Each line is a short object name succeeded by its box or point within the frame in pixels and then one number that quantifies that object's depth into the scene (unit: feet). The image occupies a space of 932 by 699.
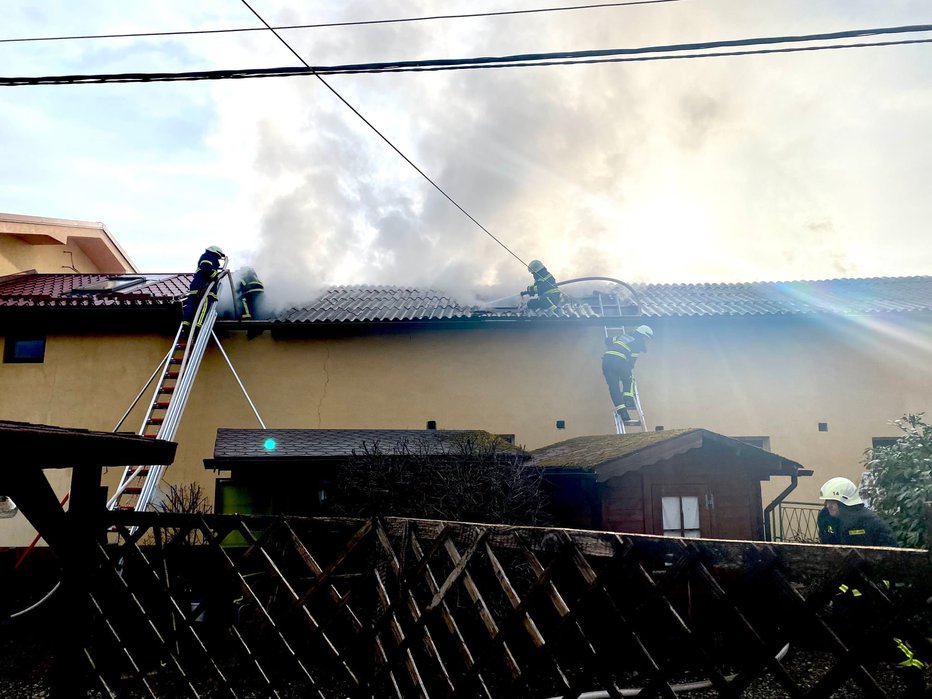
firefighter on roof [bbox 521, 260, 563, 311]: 49.90
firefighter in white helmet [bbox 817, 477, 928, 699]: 21.22
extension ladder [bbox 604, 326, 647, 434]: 44.04
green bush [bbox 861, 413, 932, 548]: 23.71
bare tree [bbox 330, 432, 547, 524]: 25.95
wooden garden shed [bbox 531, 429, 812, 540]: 31.19
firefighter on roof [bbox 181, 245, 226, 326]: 43.39
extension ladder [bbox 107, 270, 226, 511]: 32.50
